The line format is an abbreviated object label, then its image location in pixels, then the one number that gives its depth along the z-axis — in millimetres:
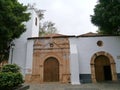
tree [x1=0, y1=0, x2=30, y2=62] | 8032
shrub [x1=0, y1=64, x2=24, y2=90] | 5768
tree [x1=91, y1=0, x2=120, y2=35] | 8602
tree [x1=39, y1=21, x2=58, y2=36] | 20535
